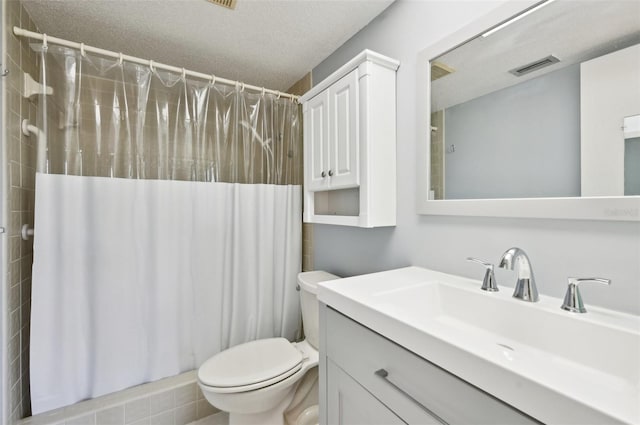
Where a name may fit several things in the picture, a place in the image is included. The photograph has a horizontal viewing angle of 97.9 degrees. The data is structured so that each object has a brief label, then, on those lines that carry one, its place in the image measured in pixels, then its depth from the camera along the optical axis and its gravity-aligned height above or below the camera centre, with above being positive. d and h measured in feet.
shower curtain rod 4.08 +2.56
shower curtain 4.38 -0.27
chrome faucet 2.50 -0.59
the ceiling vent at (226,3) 4.29 +3.22
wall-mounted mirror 2.30 +0.96
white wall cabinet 4.00 +1.12
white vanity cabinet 1.70 -1.35
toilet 3.92 -2.43
